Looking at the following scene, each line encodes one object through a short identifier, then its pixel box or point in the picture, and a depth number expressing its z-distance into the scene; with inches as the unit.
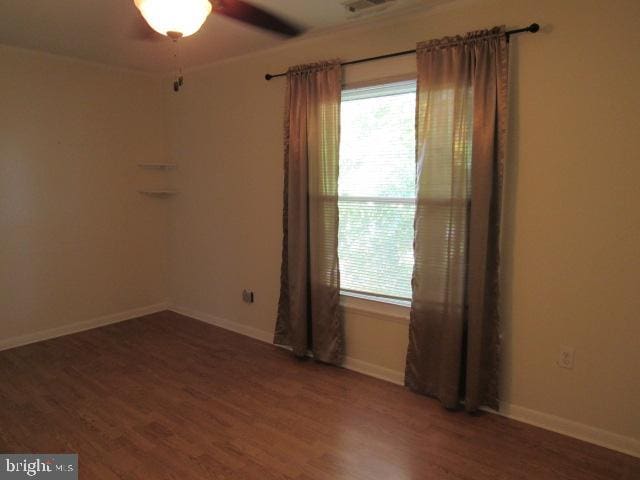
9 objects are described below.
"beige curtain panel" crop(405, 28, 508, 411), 97.3
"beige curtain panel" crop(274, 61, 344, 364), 125.7
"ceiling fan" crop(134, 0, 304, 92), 67.0
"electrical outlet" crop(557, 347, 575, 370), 95.7
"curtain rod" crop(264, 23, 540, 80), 92.9
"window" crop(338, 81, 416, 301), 117.6
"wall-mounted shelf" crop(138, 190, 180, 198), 178.4
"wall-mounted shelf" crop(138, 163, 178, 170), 176.7
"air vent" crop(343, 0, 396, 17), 101.3
